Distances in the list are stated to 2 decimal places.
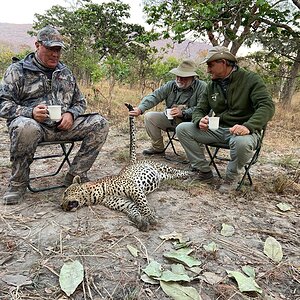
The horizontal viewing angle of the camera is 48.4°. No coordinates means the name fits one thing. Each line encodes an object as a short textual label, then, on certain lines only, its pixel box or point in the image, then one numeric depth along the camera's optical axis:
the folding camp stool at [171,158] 5.17
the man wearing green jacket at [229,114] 3.62
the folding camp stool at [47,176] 3.63
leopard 3.14
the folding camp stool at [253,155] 3.78
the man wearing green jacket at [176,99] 4.80
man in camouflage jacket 3.31
